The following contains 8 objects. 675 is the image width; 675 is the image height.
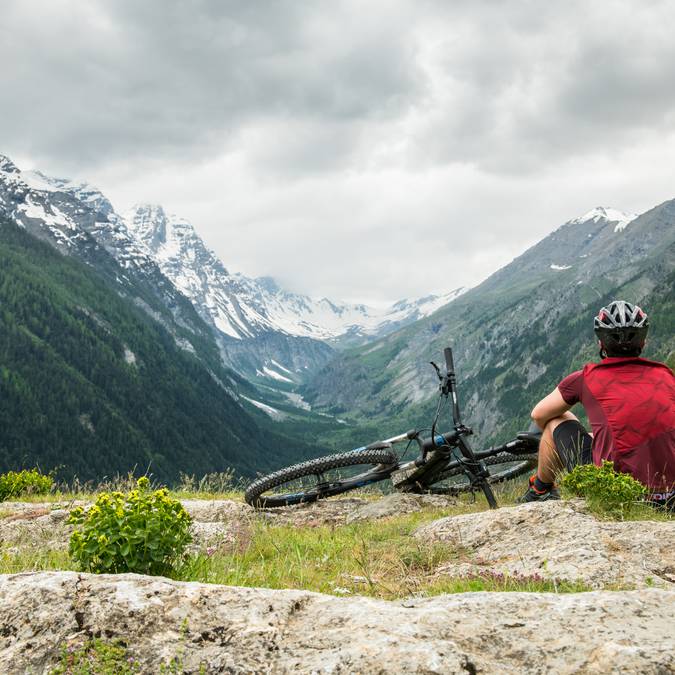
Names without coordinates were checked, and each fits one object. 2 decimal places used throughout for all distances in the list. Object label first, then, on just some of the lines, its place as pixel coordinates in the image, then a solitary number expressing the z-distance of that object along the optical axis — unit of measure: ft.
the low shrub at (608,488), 22.50
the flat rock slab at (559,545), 16.02
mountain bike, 36.04
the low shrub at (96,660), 9.89
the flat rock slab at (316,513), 32.60
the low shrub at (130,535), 15.61
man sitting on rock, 23.63
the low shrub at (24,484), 50.31
